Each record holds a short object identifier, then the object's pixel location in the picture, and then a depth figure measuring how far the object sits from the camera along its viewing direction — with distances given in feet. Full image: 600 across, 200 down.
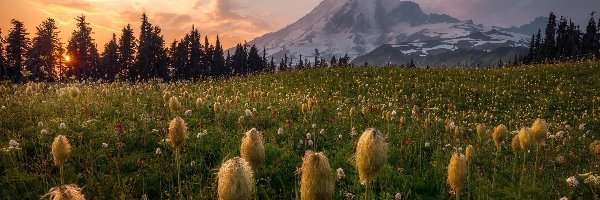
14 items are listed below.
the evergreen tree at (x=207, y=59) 301.63
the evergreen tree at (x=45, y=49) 224.78
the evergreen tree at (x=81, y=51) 241.76
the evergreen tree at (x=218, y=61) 316.99
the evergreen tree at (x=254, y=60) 355.56
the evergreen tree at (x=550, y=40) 291.99
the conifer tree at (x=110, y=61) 244.63
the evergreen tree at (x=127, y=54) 237.25
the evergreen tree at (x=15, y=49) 221.66
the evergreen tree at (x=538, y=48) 302.53
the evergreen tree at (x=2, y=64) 209.53
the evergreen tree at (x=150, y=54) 229.86
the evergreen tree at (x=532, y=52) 323.00
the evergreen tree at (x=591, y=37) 289.94
